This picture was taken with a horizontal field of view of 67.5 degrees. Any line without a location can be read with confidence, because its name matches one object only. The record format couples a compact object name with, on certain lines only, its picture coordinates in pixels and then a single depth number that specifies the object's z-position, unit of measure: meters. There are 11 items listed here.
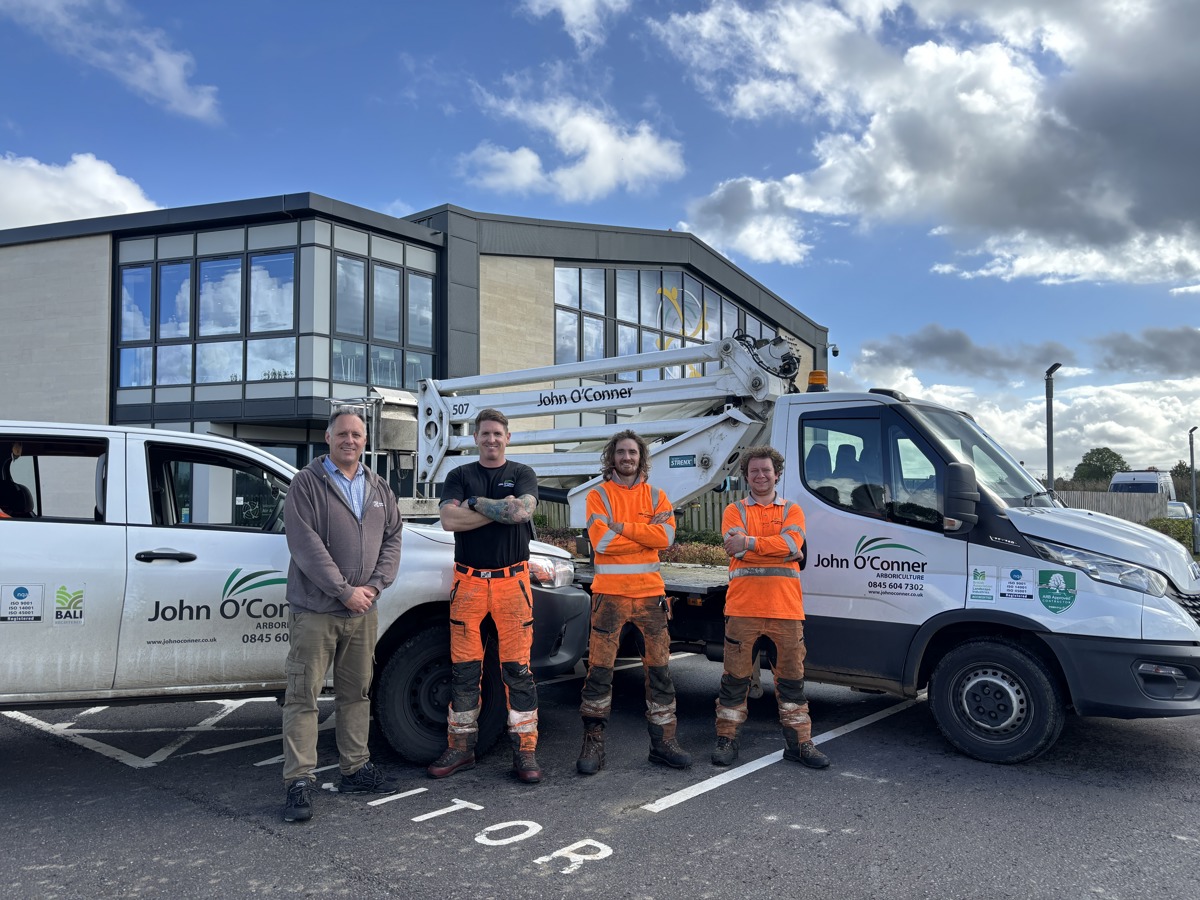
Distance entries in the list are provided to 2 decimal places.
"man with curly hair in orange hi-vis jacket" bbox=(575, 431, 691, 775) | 5.09
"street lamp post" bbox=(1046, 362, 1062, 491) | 12.44
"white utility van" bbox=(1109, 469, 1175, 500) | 31.22
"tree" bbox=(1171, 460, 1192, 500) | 56.09
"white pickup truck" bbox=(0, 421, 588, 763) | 4.57
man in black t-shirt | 4.88
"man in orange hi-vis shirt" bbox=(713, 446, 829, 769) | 5.14
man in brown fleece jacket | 4.43
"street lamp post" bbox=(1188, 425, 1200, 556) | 35.75
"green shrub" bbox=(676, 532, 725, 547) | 13.33
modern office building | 20.14
